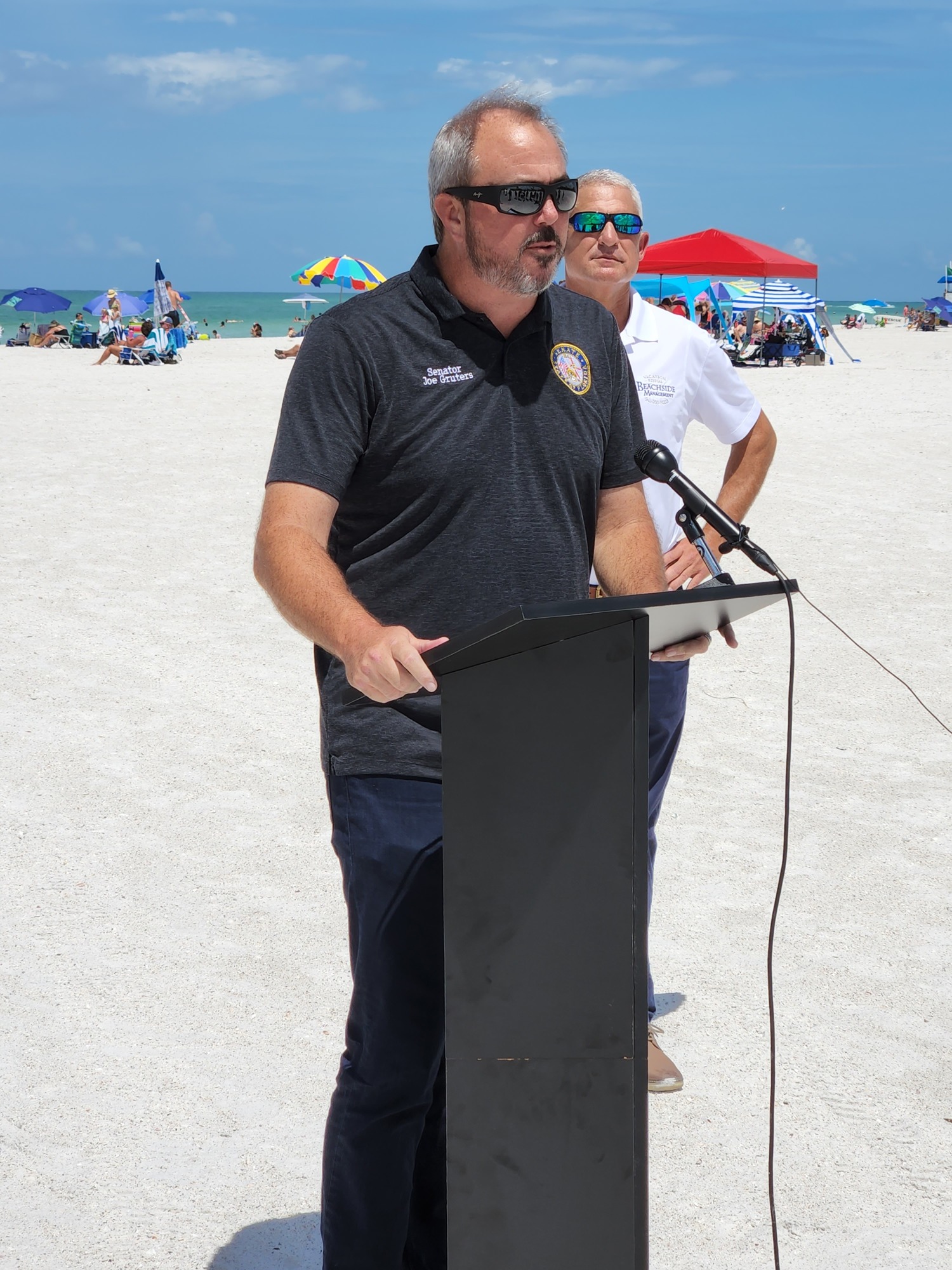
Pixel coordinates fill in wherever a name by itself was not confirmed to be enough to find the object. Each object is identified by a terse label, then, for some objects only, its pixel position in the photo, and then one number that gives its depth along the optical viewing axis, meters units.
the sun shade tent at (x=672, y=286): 32.09
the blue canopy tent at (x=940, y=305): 54.25
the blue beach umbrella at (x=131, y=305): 37.94
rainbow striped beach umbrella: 33.81
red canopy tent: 19.66
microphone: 2.25
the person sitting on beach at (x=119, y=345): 26.83
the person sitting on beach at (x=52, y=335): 33.09
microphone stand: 2.31
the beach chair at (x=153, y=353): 27.36
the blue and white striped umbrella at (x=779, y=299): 33.88
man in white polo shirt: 3.41
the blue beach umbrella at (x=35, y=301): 37.75
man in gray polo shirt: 2.21
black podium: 1.79
